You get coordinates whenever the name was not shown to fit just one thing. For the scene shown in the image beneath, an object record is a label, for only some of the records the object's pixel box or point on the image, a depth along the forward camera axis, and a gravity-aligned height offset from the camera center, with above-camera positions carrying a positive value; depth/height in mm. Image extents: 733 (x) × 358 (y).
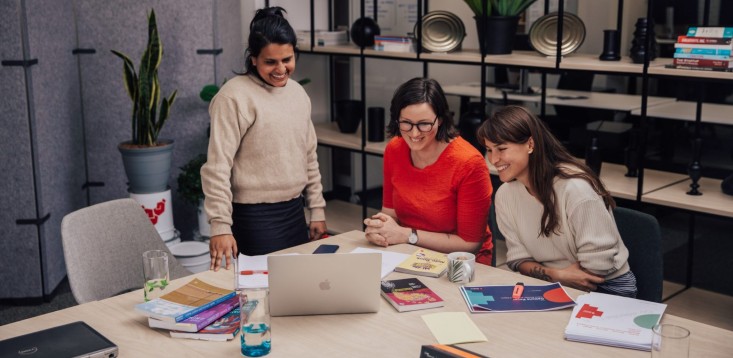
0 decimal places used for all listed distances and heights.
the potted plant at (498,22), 3439 +175
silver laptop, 1784 -544
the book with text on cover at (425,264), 2158 -604
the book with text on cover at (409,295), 1920 -623
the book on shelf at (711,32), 2734 +100
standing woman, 2434 -317
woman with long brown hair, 2090 -424
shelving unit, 2875 -323
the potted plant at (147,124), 3744 -311
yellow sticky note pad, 1737 -644
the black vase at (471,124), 3570 -308
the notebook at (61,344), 1616 -624
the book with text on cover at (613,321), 1697 -628
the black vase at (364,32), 3934 +160
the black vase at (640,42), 3001 +66
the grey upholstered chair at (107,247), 2283 -595
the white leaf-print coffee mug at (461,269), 2082 -585
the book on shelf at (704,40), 2721 +67
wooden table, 1681 -648
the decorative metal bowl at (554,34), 3363 +118
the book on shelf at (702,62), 2705 -14
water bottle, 1656 -587
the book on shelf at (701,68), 2707 -36
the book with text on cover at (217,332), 1755 -638
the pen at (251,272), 2139 -604
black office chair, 2162 -557
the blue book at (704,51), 2711 +27
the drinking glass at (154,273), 1973 -562
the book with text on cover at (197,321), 1770 -619
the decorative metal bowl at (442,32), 3678 +143
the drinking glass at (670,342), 1446 -553
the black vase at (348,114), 4281 -305
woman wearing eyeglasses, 2369 -397
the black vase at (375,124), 4039 -343
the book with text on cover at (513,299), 1900 -626
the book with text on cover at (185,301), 1808 -610
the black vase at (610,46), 3145 +56
